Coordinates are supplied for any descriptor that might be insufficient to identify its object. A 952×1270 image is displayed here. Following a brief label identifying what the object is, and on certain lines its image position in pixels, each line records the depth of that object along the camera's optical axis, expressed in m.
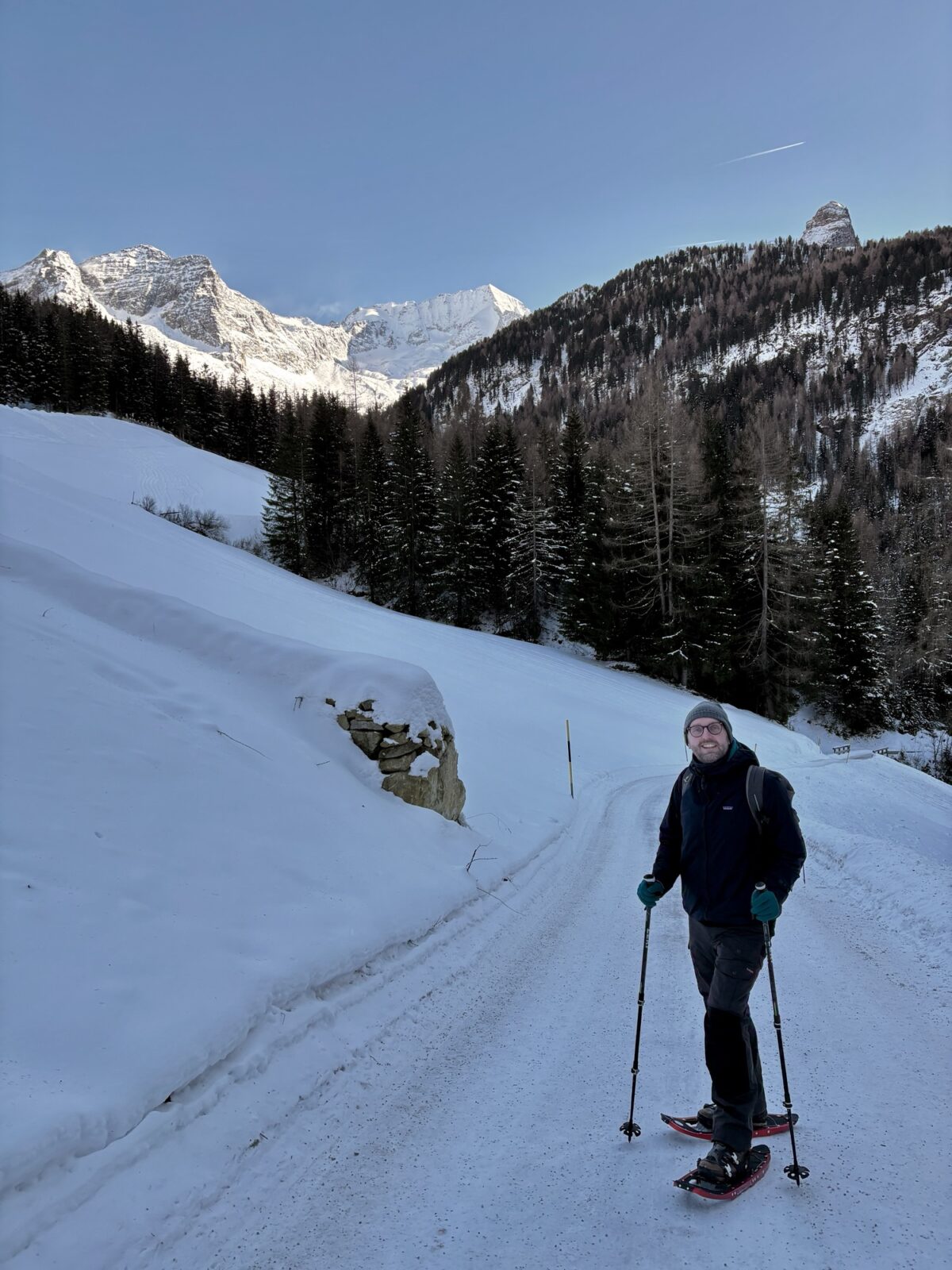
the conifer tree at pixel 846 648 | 29.33
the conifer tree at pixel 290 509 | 39.81
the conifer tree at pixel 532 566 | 32.19
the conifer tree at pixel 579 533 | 29.12
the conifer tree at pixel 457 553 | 33.25
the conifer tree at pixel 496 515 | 33.72
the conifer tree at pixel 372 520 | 37.47
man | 2.78
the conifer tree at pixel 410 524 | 35.41
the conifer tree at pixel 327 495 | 42.38
